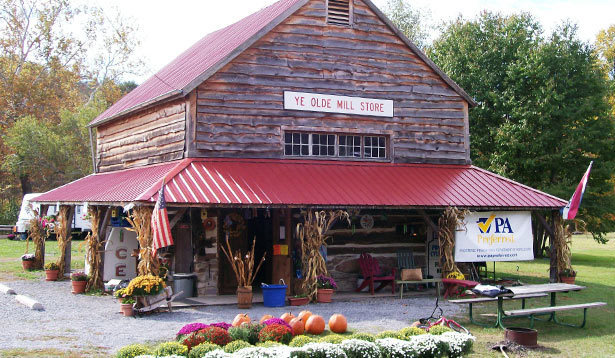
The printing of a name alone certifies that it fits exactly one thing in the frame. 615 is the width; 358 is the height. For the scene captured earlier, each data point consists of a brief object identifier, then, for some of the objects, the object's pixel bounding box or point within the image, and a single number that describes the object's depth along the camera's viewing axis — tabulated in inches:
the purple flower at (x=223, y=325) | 350.0
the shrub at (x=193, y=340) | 318.0
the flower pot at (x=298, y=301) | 541.6
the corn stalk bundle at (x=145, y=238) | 498.3
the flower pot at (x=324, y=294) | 553.3
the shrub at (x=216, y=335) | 323.3
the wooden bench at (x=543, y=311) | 415.5
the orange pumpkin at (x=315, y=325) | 412.8
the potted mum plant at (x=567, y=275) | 645.9
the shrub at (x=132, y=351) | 293.3
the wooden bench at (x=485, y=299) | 438.3
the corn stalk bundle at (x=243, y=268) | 529.0
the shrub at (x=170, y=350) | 297.0
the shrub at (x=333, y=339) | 322.3
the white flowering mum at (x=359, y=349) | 313.0
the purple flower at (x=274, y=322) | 358.2
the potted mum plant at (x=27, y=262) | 781.3
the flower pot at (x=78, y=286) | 599.5
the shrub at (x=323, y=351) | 307.1
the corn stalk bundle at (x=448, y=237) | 601.9
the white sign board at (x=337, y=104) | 628.1
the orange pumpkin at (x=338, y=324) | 416.8
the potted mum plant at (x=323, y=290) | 553.9
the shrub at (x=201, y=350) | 301.0
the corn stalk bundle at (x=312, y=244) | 550.6
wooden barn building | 579.2
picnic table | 422.9
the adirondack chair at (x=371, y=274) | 621.4
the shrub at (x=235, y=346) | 307.3
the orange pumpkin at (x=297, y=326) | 395.2
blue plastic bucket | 534.6
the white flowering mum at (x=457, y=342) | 329.4
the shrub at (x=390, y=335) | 336.2
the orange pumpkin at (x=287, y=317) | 405.7
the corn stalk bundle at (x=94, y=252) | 622.8
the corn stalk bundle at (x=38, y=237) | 757.3
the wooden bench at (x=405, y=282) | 593.0
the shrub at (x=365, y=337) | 326.3
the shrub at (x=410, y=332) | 339.6
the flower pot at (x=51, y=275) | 690.7
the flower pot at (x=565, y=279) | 647.8
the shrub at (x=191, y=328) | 332.5
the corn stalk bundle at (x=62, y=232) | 691.4
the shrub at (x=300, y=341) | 318.3
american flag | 466.9
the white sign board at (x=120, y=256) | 634.8
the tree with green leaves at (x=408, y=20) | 1593.3
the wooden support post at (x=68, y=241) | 701.9
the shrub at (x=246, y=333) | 339.3
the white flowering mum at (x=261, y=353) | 296.0
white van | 1249.6
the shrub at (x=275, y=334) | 342.6
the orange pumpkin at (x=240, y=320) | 384.5
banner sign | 614.5
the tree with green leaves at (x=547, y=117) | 1016.2
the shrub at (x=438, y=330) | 343.0
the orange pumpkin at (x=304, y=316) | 424.2
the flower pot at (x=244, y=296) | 524.1
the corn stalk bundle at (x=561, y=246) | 650.2
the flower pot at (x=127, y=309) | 482.3
